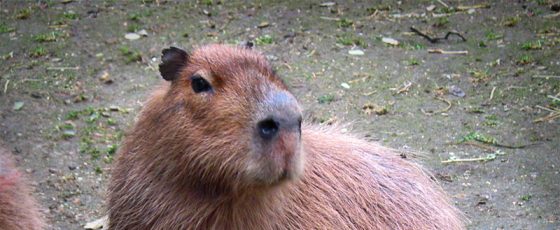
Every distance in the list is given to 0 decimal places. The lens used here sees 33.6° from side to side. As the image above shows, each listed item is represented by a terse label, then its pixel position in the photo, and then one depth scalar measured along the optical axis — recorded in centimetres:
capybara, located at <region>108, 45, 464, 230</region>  299
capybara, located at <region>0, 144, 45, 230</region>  351
